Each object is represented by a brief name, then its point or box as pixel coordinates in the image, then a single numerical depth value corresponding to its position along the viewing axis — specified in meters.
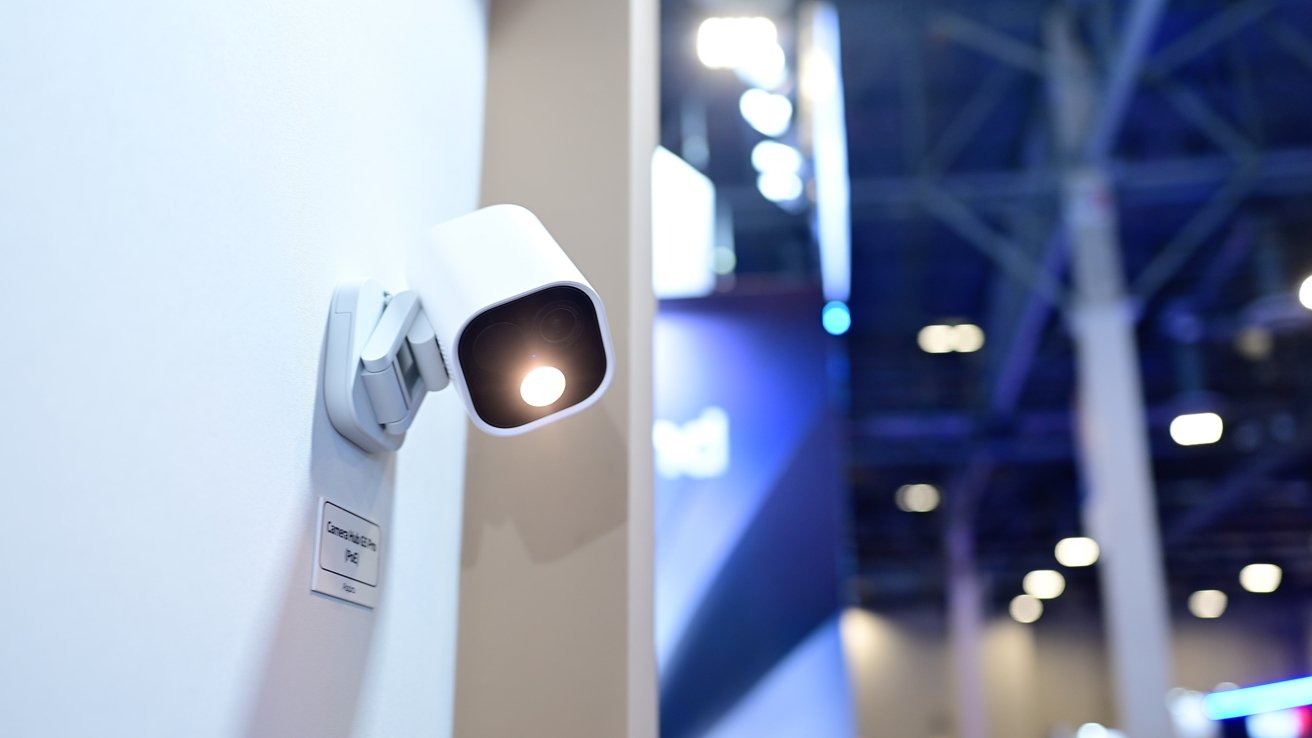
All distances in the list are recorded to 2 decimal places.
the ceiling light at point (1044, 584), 18.73
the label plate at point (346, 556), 1.19
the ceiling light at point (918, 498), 15.79
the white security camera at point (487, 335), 1.20
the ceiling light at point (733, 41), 5.04
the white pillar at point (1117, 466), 6.91
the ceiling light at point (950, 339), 11.91
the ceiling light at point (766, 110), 5.66
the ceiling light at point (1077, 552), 16.66
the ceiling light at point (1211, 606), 19.39
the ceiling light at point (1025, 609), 19.33
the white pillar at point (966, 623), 15.31
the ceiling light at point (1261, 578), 18.44
